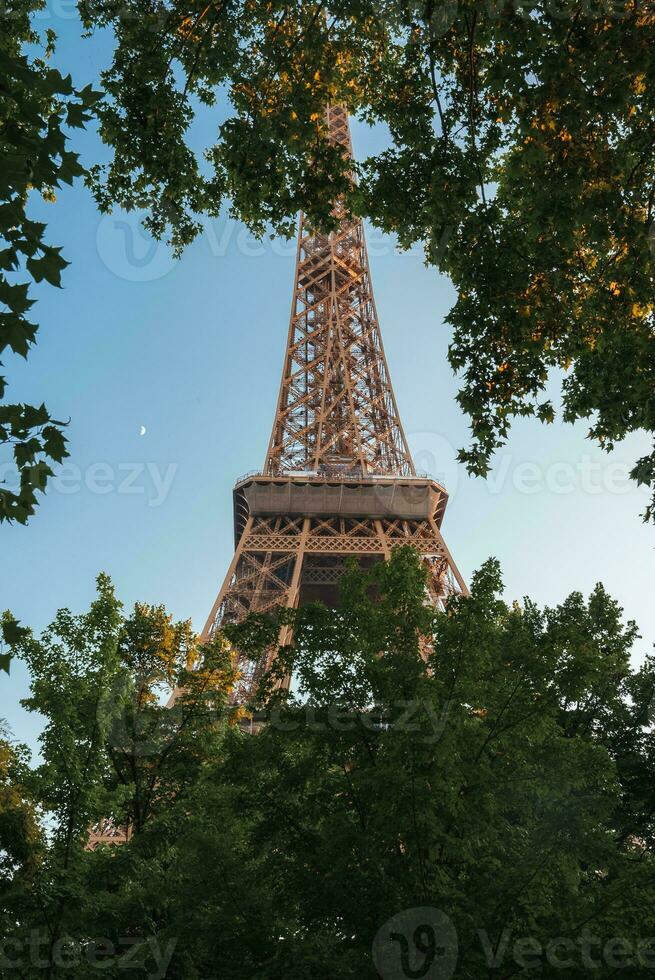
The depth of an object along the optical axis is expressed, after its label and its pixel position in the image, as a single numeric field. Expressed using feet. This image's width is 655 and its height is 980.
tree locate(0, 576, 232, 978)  35.45
